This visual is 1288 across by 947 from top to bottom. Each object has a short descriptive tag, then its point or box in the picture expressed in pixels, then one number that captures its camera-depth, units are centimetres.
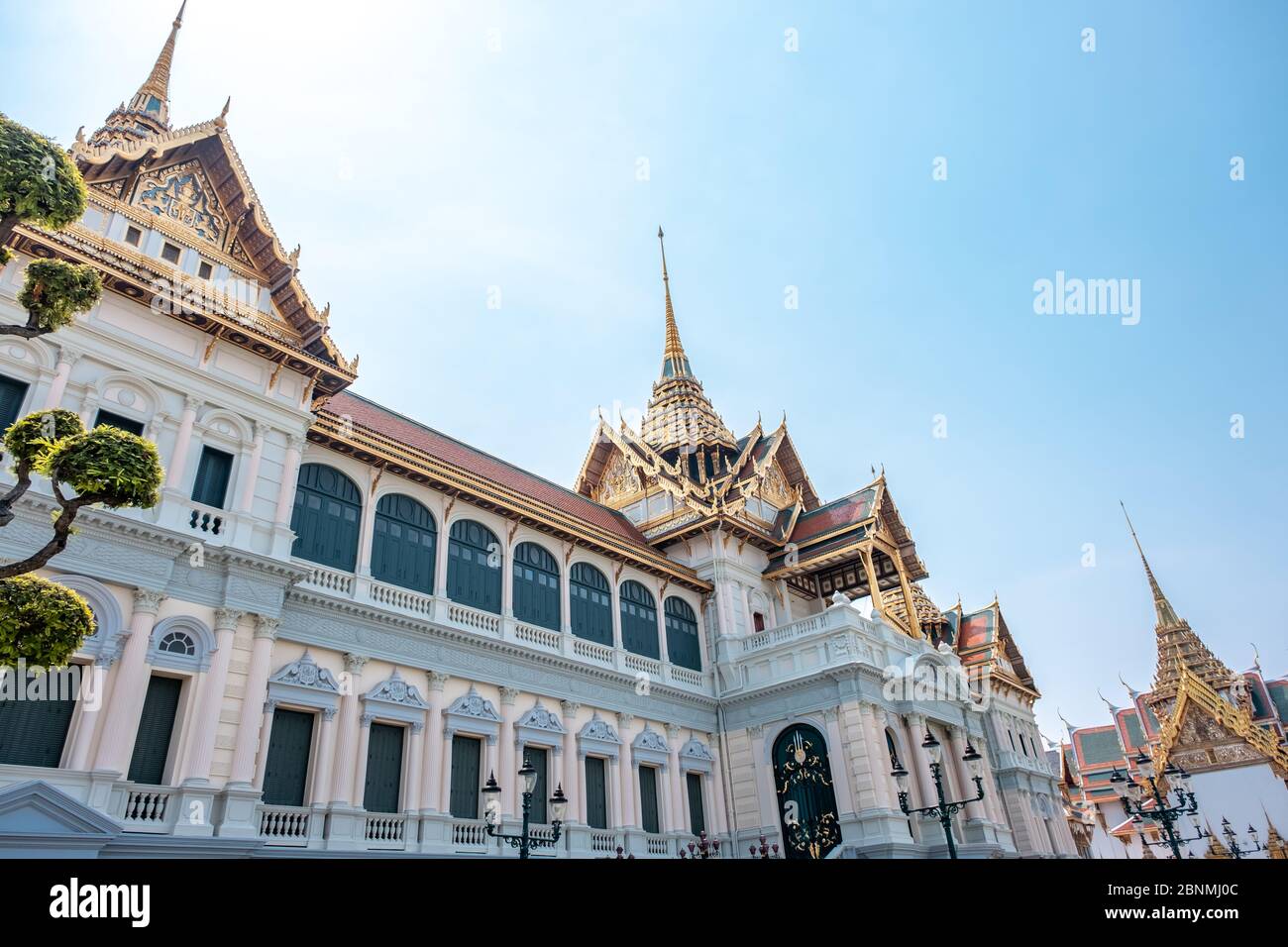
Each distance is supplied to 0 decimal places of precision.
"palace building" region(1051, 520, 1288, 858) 4778
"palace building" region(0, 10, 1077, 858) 1322
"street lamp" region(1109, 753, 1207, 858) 1894
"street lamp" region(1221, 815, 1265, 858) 4554
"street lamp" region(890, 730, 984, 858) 1444
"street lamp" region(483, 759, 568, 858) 1289
